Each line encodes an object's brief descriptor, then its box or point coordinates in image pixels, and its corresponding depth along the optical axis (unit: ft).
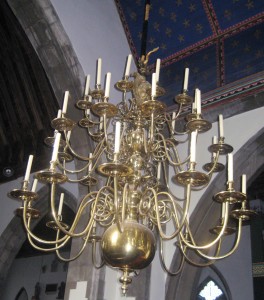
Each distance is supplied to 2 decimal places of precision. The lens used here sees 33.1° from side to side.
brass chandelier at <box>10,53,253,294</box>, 6.34
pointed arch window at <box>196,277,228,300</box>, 33.86
